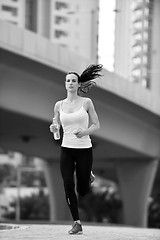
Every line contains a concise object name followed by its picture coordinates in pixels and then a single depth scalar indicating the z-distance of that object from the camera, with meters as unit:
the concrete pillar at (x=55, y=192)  38.25
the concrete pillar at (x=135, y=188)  34.31
